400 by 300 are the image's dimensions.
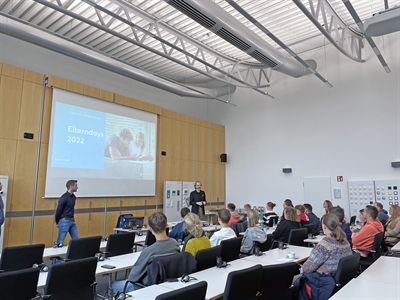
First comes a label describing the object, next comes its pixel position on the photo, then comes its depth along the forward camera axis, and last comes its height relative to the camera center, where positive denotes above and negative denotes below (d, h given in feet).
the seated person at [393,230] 15.99 -2.10
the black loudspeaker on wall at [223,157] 36.07 +3.78
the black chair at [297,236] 14.66 -2.32
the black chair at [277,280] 7.75 -2.39
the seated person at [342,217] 14.89 -1.31
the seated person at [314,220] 20.17 -2.08
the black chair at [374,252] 13.89 -2.85
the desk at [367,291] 7.08 -2.46
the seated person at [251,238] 13.25 -2.16
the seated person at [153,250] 8.77 -1.86
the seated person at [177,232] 16.16 -2.37
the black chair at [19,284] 6.79 -2.29
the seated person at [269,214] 22.38 -1.88
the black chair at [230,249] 11.62 -2.36
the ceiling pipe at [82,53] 19.57 +9.93
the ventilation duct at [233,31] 15.33 +9.27
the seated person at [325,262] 8.73 -2.14
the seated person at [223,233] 12.51 -1.85
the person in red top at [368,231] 14.29 -1.94
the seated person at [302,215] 19.98 -1.69
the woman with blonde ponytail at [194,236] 10.69 -1.74
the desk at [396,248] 12.84 -2.45
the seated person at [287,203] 22.05 -0.99
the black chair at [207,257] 9.73 -2.28
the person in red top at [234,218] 21.16 -2.09
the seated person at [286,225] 16.15 -1.90
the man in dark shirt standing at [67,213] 17.03 -1.52
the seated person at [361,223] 19.24 -2.12
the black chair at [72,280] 7.68 -2.51
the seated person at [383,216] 20.31 -1.70
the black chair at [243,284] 6.85 -2.23
